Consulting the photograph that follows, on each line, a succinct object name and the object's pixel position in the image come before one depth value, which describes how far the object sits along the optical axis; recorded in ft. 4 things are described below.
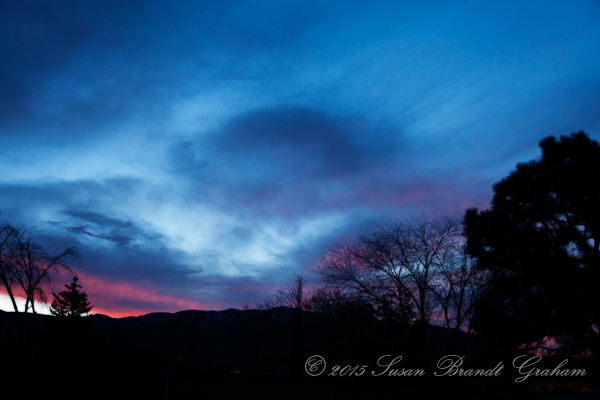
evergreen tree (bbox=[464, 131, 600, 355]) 42.65
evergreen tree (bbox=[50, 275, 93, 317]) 196.54
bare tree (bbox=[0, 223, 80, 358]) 75.36
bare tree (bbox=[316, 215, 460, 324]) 64.13
